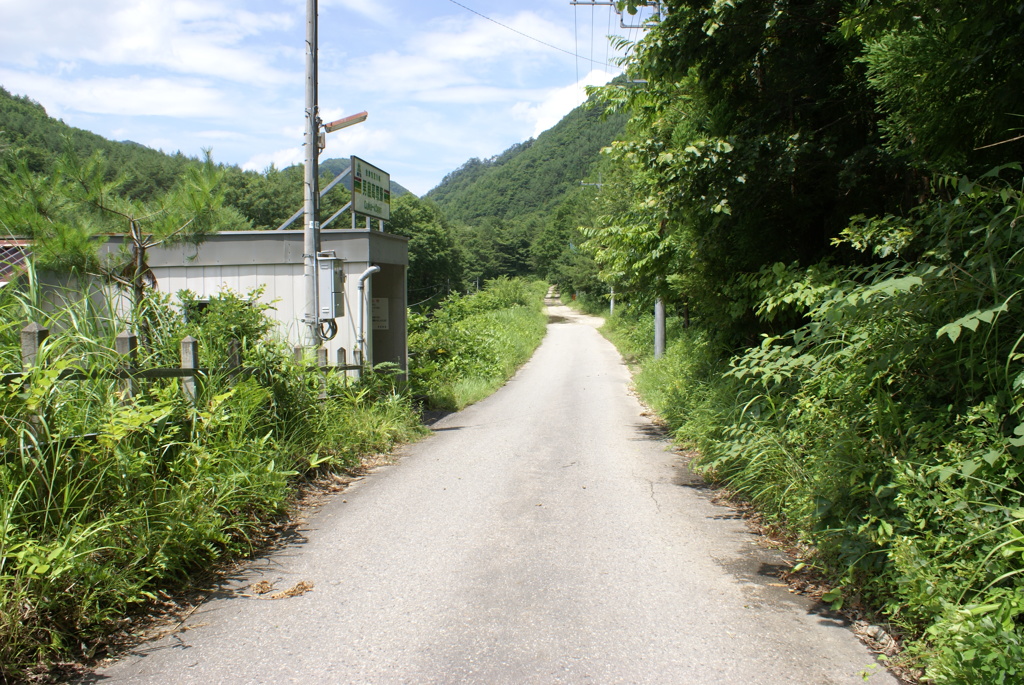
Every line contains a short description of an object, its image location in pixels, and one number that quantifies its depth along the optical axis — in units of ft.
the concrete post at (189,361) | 18.29
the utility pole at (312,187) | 28.19
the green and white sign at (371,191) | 36.70
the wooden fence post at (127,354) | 16.12
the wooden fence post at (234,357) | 20.66
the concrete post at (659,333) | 61.36
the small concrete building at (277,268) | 33.99
